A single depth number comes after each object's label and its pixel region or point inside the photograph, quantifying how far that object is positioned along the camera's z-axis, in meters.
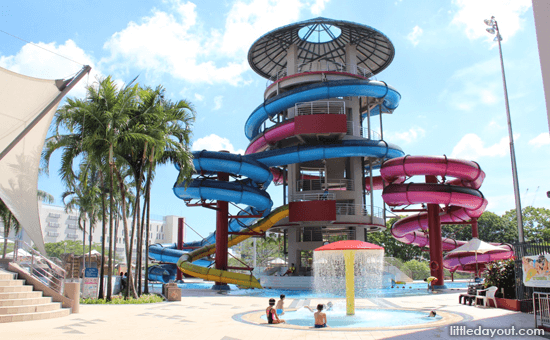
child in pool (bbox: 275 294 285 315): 12.99
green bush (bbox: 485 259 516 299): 14.94
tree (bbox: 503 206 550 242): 55.89
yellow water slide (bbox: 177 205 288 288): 26.46
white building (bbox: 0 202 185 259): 96.19
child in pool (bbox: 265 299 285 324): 11.08
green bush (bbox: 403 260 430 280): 41.84
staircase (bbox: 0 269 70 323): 11.16
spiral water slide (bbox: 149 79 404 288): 26.22
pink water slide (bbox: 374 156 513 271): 25.03
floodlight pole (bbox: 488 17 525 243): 16.29
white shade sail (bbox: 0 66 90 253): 11.23
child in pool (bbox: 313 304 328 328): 10.55
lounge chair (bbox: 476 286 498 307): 14.85
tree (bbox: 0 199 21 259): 25.58
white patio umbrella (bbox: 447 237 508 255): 24.17
